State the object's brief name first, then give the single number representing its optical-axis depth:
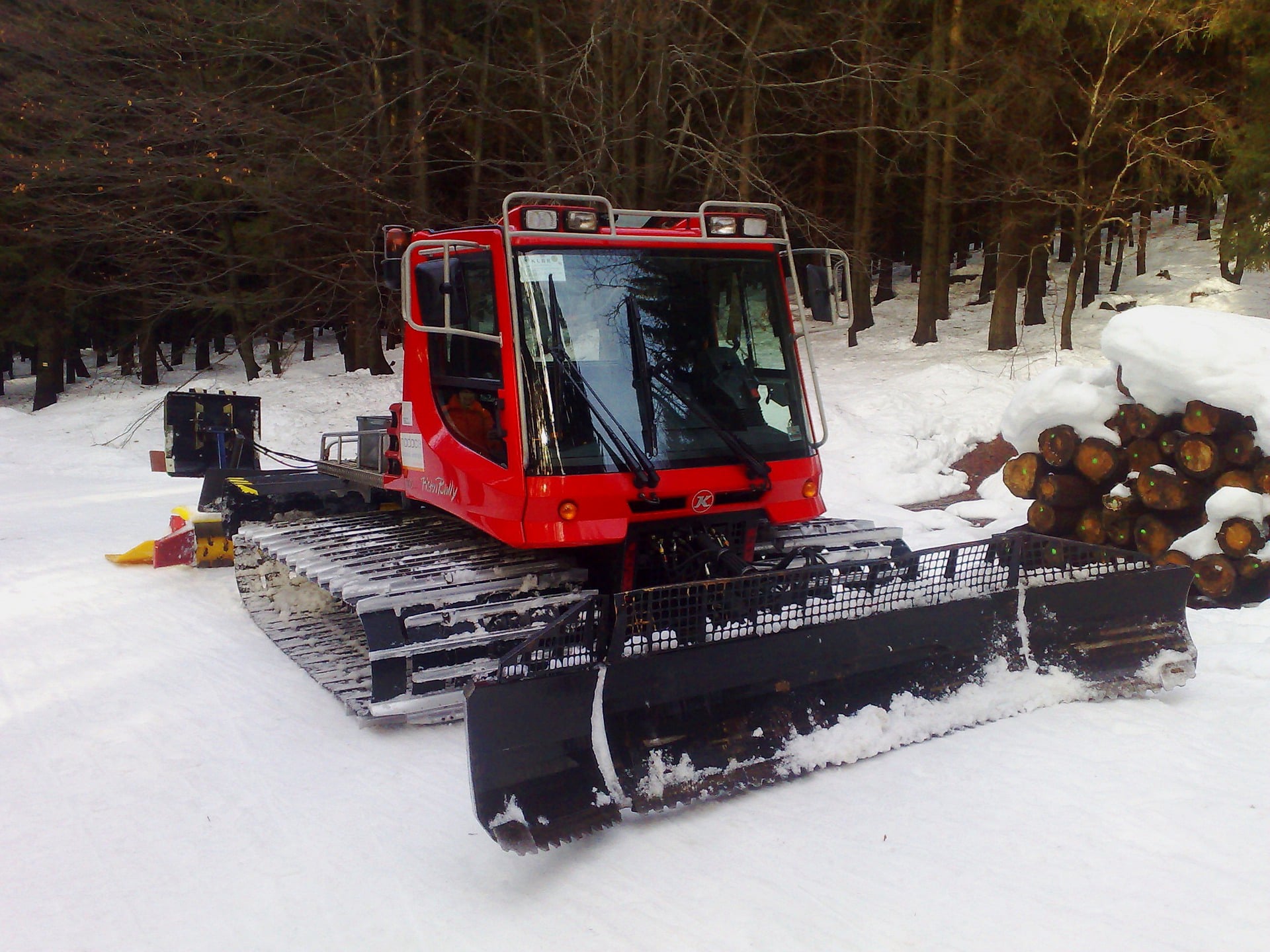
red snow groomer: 3.82
